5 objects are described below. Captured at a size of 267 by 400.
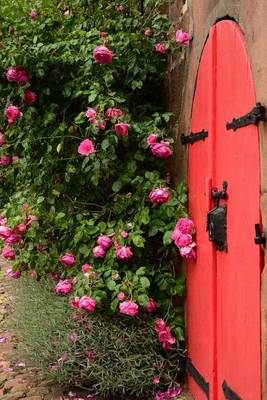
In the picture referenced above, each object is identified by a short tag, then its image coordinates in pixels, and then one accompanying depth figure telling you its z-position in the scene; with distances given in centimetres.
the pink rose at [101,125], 336
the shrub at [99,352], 348
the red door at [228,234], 234
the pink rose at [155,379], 346
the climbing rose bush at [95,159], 344
